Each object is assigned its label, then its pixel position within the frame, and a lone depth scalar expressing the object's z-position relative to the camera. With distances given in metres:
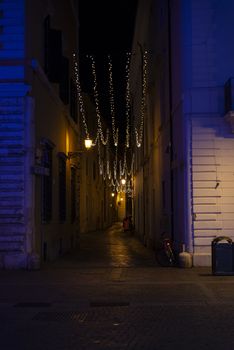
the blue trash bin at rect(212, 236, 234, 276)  15.09
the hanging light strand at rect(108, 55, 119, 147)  46.86
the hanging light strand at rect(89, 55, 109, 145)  47.28
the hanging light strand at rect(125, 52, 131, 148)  33.50
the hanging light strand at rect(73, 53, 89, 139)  28.69
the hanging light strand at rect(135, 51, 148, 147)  29.89
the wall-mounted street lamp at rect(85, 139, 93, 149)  27.38
